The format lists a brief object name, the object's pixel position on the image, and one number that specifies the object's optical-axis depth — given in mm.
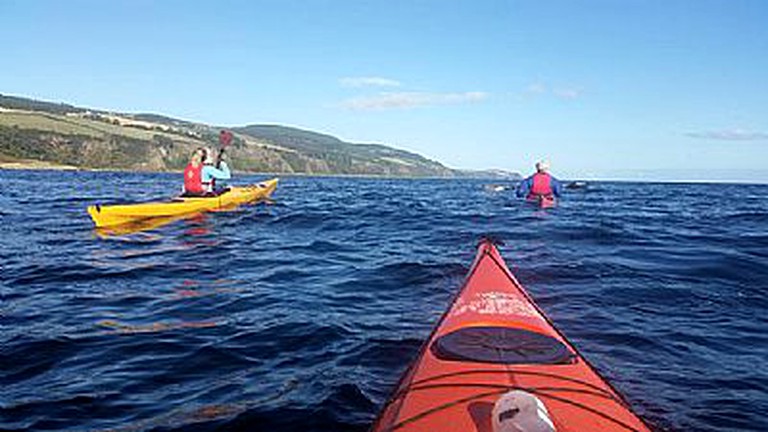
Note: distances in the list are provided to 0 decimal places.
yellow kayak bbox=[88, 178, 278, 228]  14453
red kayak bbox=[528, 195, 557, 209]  20297
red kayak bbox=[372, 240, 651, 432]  2787
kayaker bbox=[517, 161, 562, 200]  19422
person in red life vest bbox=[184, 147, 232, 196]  17656
